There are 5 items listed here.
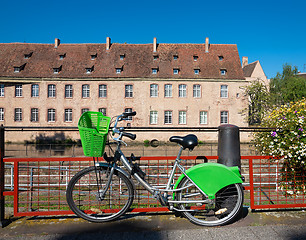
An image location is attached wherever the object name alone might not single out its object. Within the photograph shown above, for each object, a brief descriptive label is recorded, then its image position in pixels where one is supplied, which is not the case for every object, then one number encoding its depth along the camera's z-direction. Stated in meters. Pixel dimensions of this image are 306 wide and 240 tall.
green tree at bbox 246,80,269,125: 31.55
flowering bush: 4.02
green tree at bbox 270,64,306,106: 33.25
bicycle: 3.39
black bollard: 3.74
